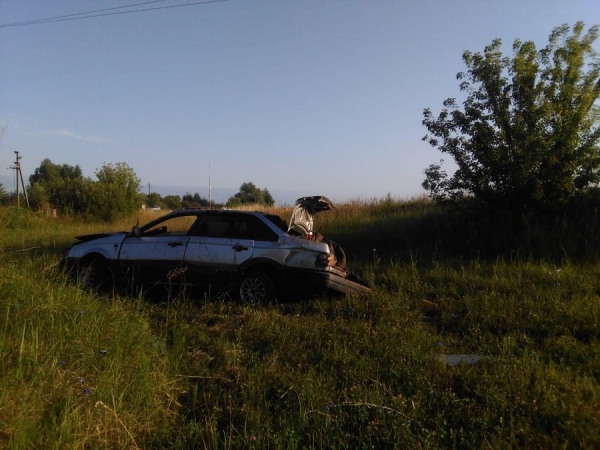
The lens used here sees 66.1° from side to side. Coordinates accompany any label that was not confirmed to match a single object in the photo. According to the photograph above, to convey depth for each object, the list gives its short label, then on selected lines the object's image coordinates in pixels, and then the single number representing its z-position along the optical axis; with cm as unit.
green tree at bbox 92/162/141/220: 2922
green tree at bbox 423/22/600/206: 1034
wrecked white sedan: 744
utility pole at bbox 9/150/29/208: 3566
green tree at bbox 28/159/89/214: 2927
